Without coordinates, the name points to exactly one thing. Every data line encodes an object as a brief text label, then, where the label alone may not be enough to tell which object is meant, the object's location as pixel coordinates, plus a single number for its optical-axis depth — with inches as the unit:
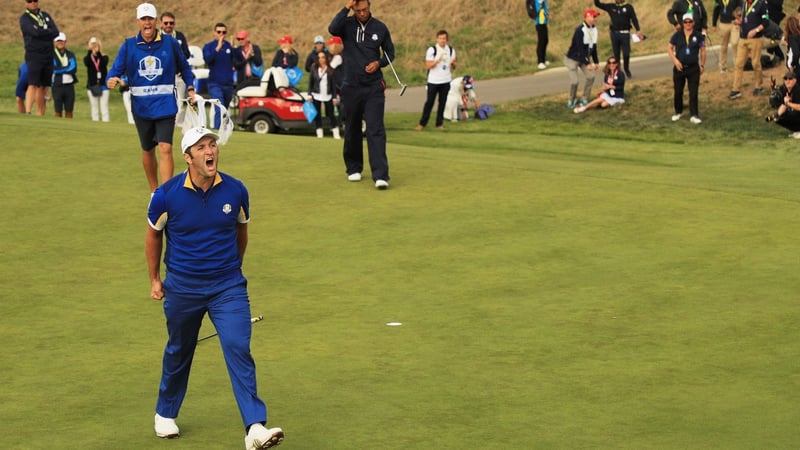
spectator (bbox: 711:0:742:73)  1181.1
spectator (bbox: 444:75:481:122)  1121.4
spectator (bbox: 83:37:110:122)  1122.0
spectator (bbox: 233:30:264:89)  1109.7
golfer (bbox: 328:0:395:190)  631.8
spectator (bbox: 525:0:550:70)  1408.7
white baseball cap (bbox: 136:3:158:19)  565.3
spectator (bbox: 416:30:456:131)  1061.1
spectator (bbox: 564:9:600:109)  1143.0
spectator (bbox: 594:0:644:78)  1226.0
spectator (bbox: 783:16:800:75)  939.3
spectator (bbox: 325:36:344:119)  1022.4
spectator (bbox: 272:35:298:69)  1099.9
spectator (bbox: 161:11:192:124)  853.2
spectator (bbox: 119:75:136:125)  1123.8
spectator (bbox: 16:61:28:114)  1088.8
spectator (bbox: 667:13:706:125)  1020.5
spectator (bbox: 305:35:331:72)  1039.6
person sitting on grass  1120.8
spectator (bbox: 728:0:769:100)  1059.9
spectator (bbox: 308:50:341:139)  1027.3
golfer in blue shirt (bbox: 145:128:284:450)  317.7
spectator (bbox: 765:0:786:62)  1134.8
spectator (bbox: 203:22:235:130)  997.8
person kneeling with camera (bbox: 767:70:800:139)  908.6
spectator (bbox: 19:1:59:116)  989.2
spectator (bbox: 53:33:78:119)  1079.0
